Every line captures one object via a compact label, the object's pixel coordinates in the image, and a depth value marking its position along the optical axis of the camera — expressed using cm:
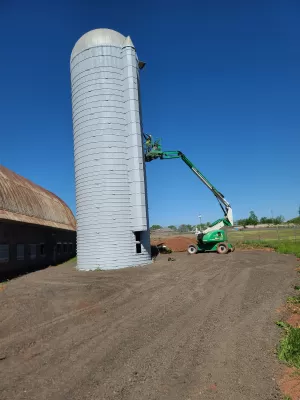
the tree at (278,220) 16655
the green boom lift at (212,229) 2839
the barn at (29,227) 2292
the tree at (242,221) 15996
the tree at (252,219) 15915
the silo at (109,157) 2291
